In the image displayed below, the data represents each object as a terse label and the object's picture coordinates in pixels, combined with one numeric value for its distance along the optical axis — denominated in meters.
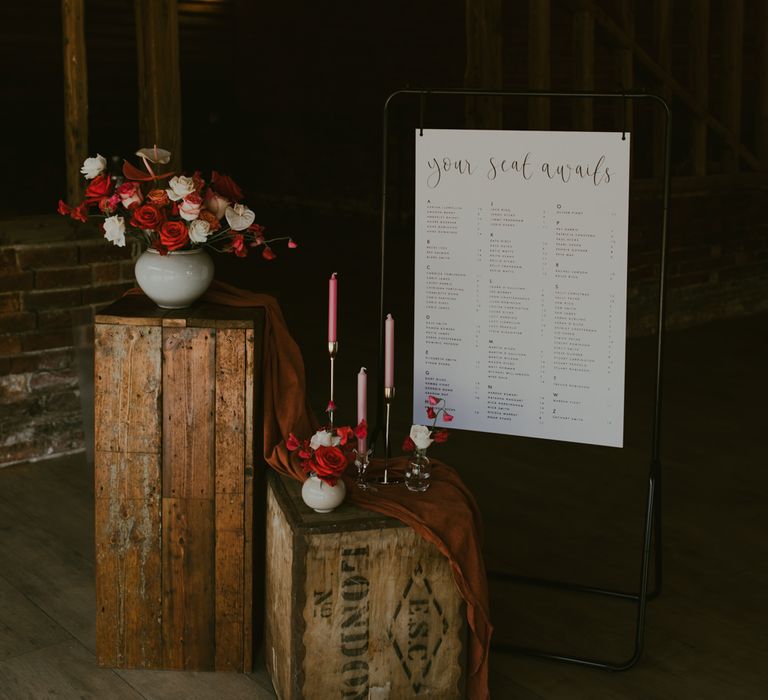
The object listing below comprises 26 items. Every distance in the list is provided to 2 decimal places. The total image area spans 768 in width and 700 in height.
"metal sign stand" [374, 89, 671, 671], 2.81
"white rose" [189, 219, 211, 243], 2.73
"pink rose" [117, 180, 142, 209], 2.75
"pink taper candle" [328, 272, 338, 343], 2.71
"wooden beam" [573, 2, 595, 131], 5.98
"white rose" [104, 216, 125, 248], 2.73
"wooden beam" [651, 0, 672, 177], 6.41
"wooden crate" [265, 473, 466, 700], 2.49
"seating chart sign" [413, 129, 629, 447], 2.84
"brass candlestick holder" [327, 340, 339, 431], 2.70
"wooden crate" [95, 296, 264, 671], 2.72
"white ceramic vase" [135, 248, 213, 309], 2.76
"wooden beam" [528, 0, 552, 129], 5.83
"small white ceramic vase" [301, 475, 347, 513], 2.51
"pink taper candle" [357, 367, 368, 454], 2.64
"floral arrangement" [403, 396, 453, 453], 2.63
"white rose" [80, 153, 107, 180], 2.75
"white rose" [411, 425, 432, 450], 2.63
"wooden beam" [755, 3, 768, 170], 7.02
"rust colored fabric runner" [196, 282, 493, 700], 2.54
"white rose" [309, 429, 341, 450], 2.56
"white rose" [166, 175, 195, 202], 2.69
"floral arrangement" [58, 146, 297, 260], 2.72
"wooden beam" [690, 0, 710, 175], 6.56
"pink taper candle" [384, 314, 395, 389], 2.65
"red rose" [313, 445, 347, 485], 2.50
